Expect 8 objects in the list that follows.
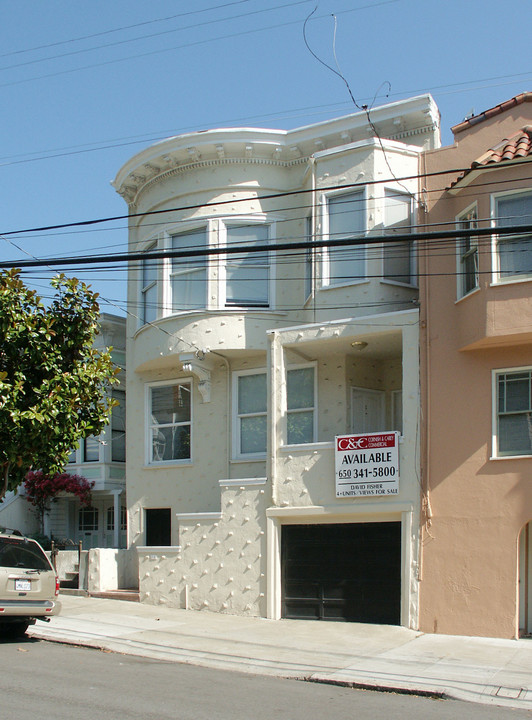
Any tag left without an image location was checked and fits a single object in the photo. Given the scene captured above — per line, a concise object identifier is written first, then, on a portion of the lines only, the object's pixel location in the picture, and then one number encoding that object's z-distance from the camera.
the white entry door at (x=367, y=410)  17.34
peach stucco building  13.77
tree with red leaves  24.36
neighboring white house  24.86
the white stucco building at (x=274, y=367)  15.55
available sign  14.92
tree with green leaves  13.92
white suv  12.49
